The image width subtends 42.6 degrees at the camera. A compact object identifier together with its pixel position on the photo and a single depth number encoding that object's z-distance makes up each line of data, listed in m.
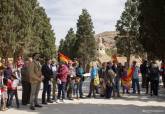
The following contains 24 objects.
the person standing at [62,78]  8.69
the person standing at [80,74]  9.46
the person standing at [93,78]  9.77
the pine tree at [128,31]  31.90
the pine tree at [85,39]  40.69
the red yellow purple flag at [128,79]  10.86
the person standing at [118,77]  10.06
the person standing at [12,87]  7.63
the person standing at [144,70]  12.09
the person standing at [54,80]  8.79
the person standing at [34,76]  7.54
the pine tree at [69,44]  45.00
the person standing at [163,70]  12.45
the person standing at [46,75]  8.26
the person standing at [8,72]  7.70
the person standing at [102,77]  9.85
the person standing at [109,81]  9.67
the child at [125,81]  10.85
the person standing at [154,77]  10.31
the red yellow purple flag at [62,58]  8.96
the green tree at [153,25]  9.56
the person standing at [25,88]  8.09
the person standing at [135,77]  10.89
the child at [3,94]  7.32
